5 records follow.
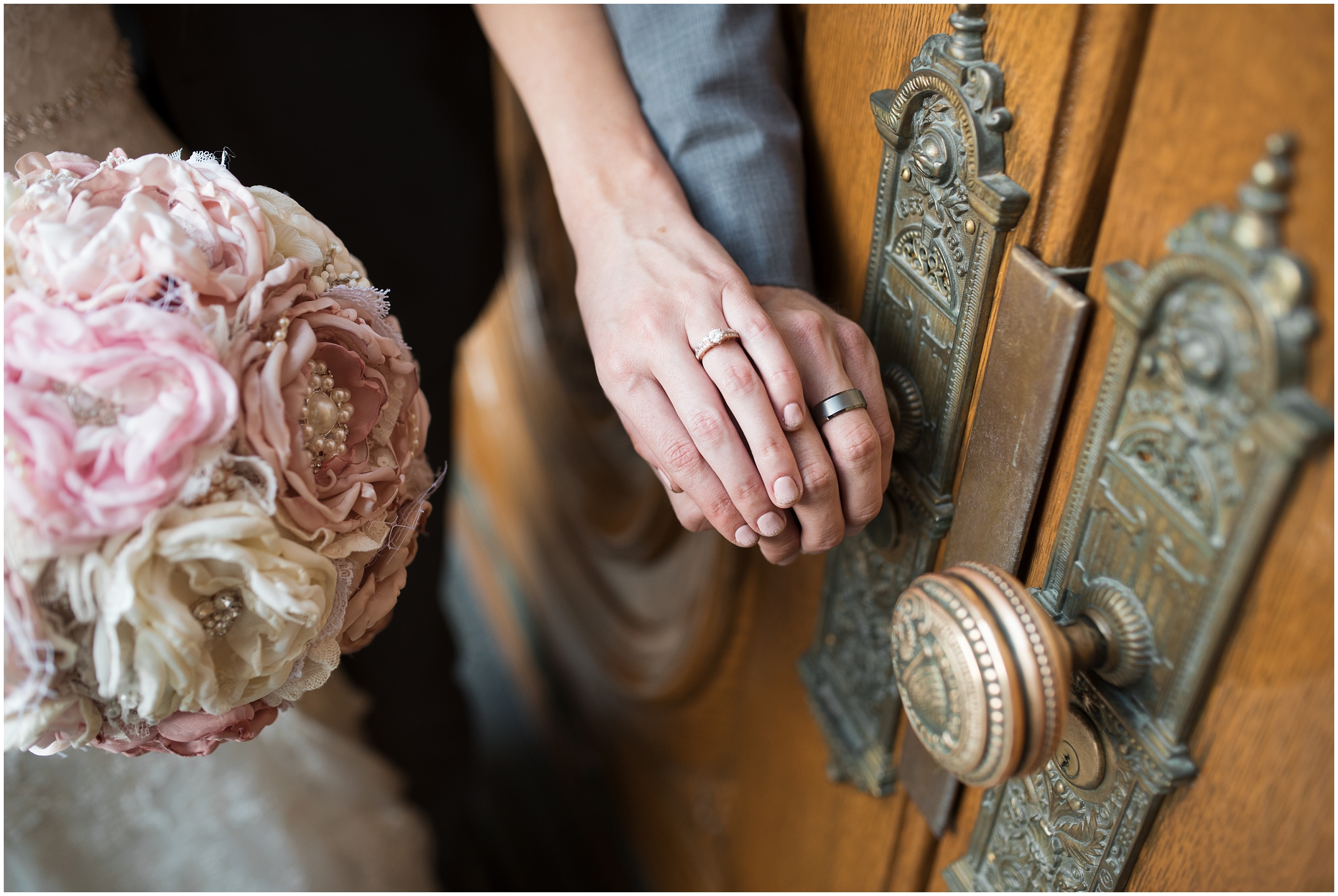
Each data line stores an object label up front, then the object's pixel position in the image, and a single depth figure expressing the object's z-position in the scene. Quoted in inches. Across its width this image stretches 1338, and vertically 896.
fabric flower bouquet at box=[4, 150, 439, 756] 12.8
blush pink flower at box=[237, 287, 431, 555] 13.8
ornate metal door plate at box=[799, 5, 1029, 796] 14.6
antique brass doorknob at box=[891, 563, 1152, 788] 13.5
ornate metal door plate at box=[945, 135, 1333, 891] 10.7
